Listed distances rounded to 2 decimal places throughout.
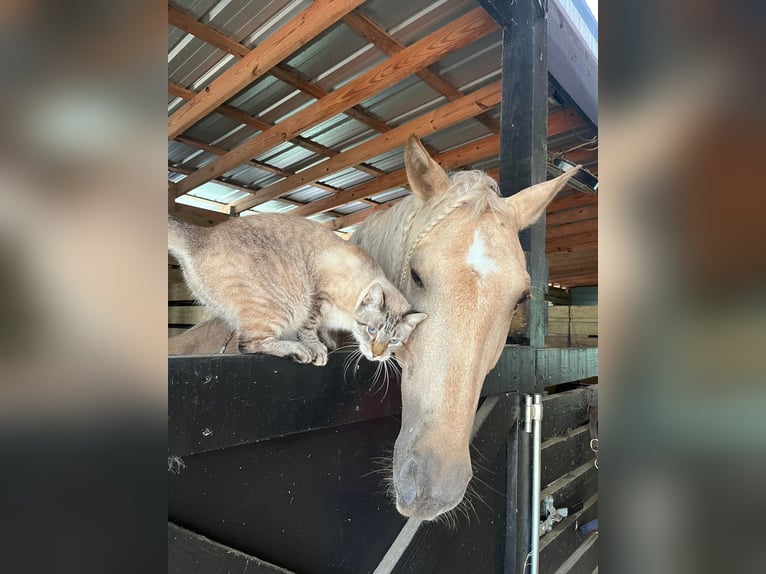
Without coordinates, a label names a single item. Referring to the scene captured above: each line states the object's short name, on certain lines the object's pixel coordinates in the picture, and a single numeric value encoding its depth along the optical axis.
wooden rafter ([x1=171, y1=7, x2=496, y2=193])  2.75
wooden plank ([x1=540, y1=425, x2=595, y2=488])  2.53
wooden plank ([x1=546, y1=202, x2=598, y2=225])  5.76
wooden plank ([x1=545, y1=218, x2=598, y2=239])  6.07
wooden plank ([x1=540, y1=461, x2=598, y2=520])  2.62
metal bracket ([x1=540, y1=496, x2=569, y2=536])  2.48
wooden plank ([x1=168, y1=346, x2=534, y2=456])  0.86
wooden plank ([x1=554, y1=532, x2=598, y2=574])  2.74
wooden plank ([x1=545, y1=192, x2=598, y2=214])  5.52
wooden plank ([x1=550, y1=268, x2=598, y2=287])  7.43
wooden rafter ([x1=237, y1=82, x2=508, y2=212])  3.56
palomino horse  1.13
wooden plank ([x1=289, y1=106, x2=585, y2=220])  4.41
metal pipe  2.10
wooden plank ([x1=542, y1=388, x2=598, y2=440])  2.47
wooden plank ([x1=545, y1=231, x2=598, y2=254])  6.57
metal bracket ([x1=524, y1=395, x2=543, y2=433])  2.09
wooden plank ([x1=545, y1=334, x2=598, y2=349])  5.23
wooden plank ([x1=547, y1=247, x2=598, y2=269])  7.08
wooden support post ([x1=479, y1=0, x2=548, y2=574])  2.13
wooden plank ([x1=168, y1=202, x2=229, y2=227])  4.90
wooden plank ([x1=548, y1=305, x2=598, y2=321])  5.35
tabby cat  1.32
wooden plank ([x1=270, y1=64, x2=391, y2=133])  3.31
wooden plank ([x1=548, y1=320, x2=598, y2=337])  5.34
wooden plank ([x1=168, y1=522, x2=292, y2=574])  0.93
